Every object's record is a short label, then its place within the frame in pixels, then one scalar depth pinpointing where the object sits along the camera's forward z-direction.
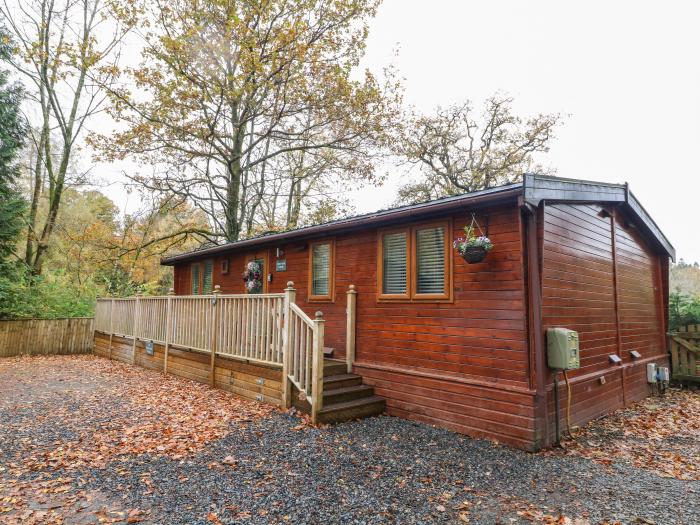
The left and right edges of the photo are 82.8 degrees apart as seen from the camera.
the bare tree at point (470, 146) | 16.42
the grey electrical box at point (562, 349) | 4.58
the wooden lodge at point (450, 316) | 4.71
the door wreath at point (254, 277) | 8.69
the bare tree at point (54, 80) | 13.83
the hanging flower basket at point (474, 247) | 4.71
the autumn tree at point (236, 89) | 11.45
